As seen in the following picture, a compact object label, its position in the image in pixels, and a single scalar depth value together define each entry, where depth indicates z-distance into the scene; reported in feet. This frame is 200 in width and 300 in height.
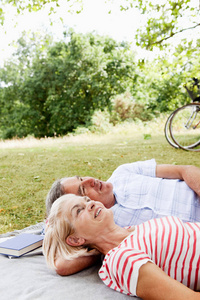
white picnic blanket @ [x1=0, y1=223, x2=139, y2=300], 5.00
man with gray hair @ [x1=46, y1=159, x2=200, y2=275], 7.13
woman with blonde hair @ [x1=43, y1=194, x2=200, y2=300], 4.33
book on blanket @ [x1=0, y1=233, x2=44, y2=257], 6.80
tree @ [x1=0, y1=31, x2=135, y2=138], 55.31
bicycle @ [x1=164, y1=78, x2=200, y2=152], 20.20
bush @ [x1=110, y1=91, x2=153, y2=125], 58.18
